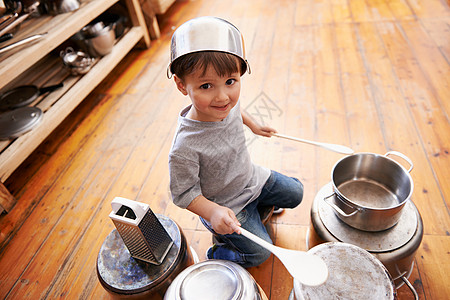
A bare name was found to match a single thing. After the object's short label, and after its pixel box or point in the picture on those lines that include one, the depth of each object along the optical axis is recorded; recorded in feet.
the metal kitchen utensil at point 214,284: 2.12
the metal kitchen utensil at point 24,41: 4.52
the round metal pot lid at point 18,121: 4.75
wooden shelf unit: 4.40
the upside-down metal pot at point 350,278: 2.04
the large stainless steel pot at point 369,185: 2.62
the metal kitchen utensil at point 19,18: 4.82
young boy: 2.19
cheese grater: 2.50
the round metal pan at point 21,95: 5.40
